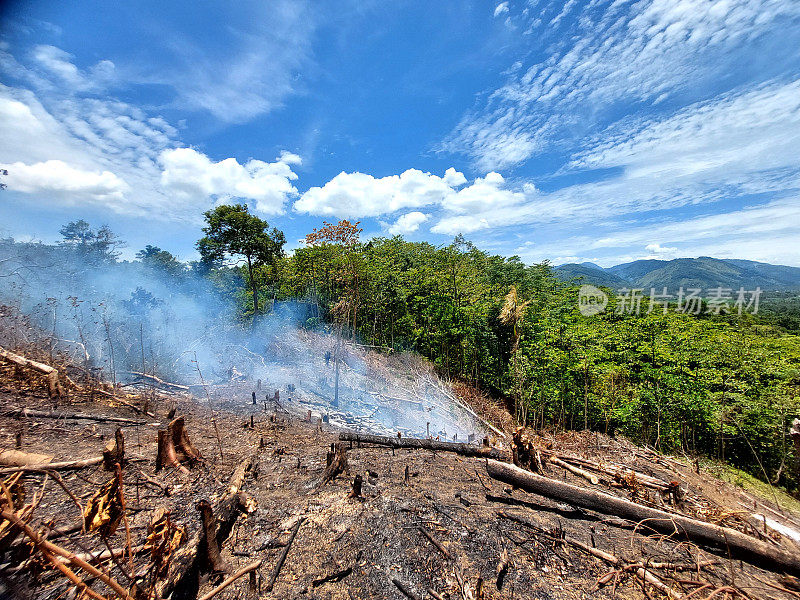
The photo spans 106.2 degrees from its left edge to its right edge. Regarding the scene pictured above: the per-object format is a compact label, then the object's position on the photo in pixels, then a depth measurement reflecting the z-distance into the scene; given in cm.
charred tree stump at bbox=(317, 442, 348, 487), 465
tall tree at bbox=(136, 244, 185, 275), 2162
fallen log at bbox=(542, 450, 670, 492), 512
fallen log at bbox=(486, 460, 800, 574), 327
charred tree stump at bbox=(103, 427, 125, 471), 367
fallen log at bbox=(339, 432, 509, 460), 666
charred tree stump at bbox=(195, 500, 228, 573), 255
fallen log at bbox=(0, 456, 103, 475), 338
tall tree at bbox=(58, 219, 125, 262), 1525
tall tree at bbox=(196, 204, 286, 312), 1588
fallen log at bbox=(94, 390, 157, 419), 629
